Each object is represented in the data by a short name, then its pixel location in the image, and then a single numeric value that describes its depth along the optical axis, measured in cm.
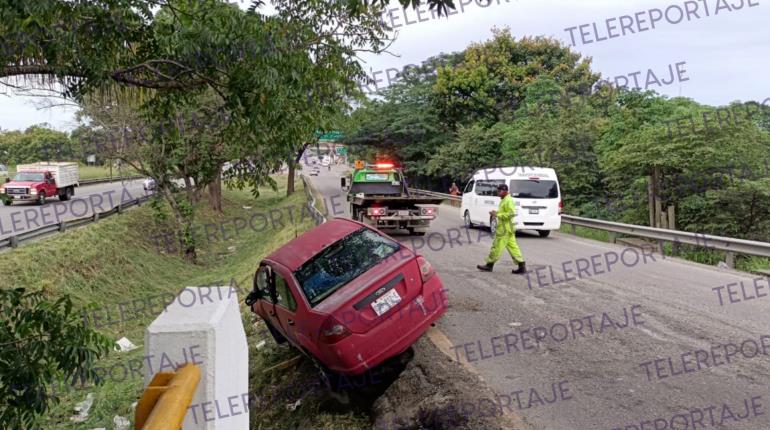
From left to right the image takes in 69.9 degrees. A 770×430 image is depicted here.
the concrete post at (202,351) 200
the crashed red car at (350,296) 534
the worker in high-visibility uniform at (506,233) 944
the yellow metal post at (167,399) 168
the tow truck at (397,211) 1470
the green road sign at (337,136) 3544
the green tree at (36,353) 308
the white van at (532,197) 1548
